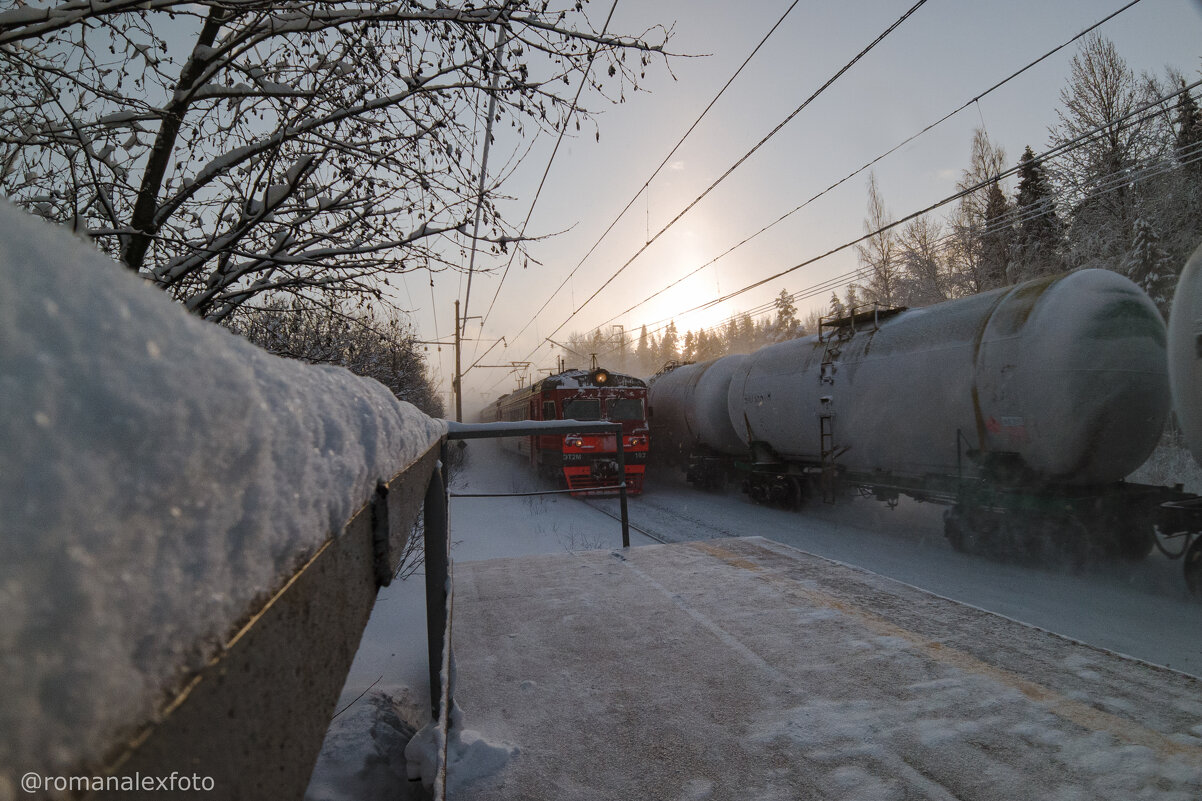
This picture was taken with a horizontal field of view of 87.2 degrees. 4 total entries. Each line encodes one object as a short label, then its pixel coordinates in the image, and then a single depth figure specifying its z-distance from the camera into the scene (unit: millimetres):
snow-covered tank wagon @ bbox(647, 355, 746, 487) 16594
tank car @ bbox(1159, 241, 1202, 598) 6422
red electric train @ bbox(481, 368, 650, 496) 16953
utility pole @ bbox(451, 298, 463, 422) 33519
